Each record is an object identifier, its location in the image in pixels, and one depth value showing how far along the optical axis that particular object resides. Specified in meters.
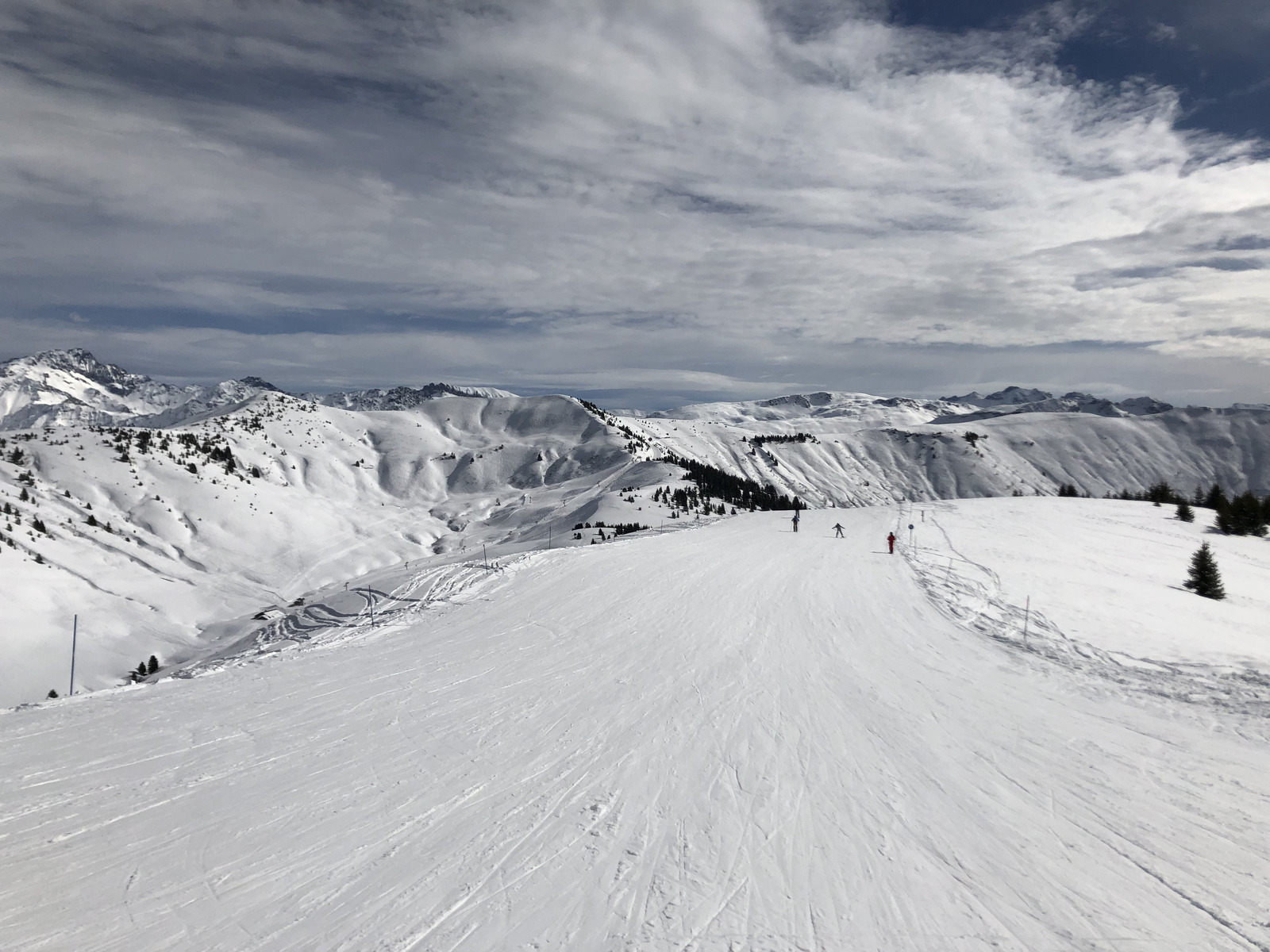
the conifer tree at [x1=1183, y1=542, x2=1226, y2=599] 19.02
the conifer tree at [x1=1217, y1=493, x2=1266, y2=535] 35.97
